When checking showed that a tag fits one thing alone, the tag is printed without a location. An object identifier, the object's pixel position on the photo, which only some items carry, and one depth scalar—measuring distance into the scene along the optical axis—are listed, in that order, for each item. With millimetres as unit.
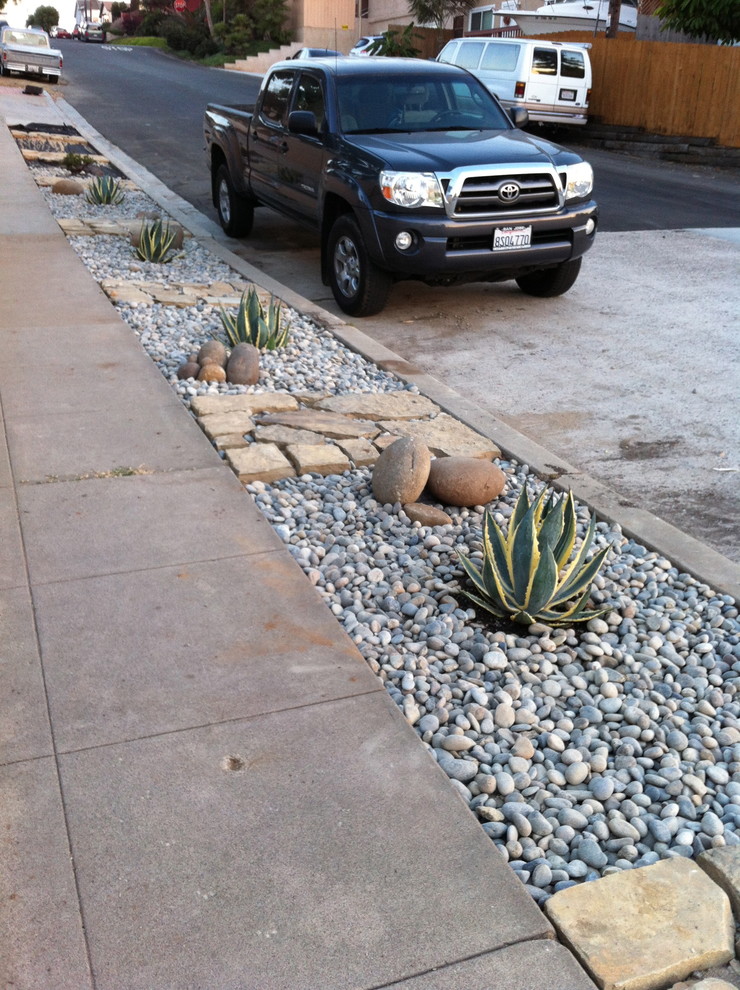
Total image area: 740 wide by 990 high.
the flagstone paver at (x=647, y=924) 2475
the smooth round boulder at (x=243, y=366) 6738
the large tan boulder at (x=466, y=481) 5086
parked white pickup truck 31734
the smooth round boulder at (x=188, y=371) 6836
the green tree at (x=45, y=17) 89812
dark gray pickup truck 8039
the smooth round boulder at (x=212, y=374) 6762
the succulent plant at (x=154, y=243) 10336
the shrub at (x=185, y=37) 56906
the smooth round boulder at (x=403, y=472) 5039
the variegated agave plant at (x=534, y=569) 3992
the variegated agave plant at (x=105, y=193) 13273
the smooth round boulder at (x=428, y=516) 4953
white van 23205
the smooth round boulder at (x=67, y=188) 14125
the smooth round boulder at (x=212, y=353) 6913
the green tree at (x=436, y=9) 40031
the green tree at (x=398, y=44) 36250
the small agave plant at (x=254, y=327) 7414
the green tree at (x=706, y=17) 24016
